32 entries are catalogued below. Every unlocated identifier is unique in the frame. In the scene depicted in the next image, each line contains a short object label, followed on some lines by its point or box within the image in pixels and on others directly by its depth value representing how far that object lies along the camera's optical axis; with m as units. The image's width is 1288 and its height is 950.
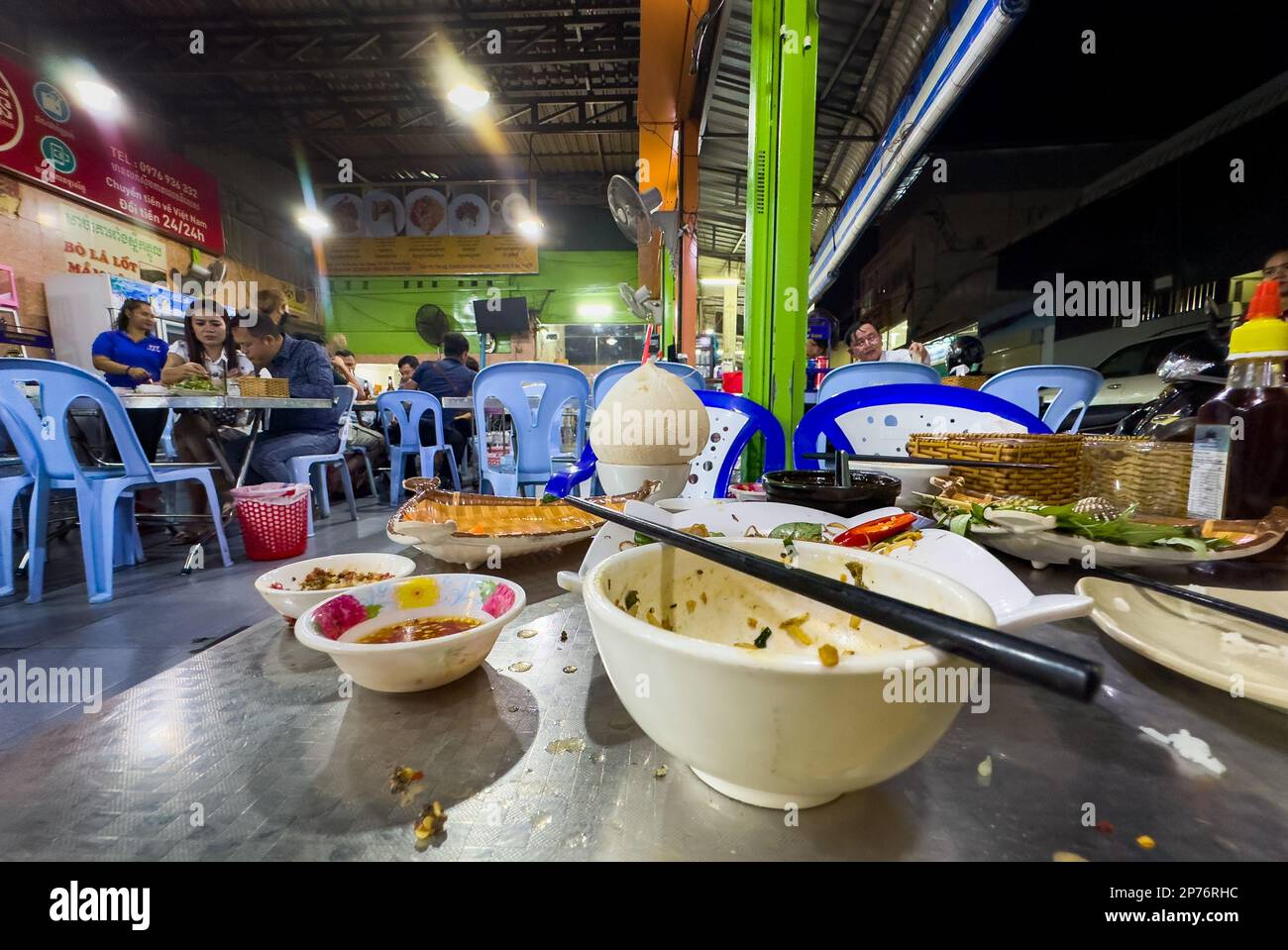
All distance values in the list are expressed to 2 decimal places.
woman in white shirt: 4.14
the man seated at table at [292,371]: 4.37
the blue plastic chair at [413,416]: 5.21
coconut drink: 0.90
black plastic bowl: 0.87
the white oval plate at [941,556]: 0.37
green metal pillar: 2.25
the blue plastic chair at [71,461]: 2.63
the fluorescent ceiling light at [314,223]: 10.92
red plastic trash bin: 3.13
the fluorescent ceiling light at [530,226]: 11.33
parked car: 4.93
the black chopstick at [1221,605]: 0.48
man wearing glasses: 5.78
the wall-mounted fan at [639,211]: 5.61
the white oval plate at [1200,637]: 0.48
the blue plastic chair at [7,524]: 2.75
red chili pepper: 0.71
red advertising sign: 5.97
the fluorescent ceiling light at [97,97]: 6.65
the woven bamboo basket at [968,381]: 3.91
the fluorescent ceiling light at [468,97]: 6.98
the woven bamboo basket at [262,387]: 3.72
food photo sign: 11.34
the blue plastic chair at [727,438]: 1.77
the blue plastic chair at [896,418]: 1.74
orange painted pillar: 4.09
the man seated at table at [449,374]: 5.91
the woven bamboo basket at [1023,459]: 1.11
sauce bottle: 0.92
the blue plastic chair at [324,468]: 4.28
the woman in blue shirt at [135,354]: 4.24
